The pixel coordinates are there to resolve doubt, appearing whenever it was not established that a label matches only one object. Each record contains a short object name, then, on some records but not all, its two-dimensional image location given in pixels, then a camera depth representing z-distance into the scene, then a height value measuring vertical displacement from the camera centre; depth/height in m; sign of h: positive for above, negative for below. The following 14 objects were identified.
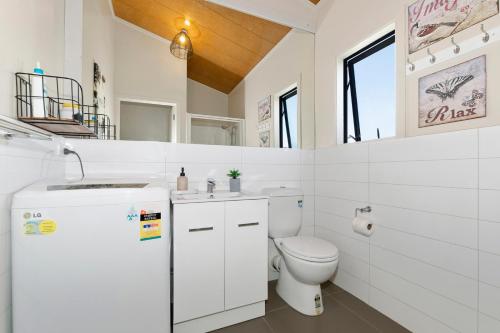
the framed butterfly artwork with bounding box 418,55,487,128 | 1.19 +0.40
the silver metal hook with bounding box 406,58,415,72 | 1.48 +0.64
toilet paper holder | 1.73 -0.34
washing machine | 0.98 -0.42
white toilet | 1.57 -0.63
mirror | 1.68 +0.77
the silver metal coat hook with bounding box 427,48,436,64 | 1.36 +0.64
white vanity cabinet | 1.41 -0.62
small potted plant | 1.89 -0.13
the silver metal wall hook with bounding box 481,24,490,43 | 1.15 +0.65
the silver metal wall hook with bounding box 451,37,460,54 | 1.26 +0.65
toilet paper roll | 1.67 -0.44
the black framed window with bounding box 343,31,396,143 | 1.77 +0.63
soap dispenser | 1.72 -0.13
